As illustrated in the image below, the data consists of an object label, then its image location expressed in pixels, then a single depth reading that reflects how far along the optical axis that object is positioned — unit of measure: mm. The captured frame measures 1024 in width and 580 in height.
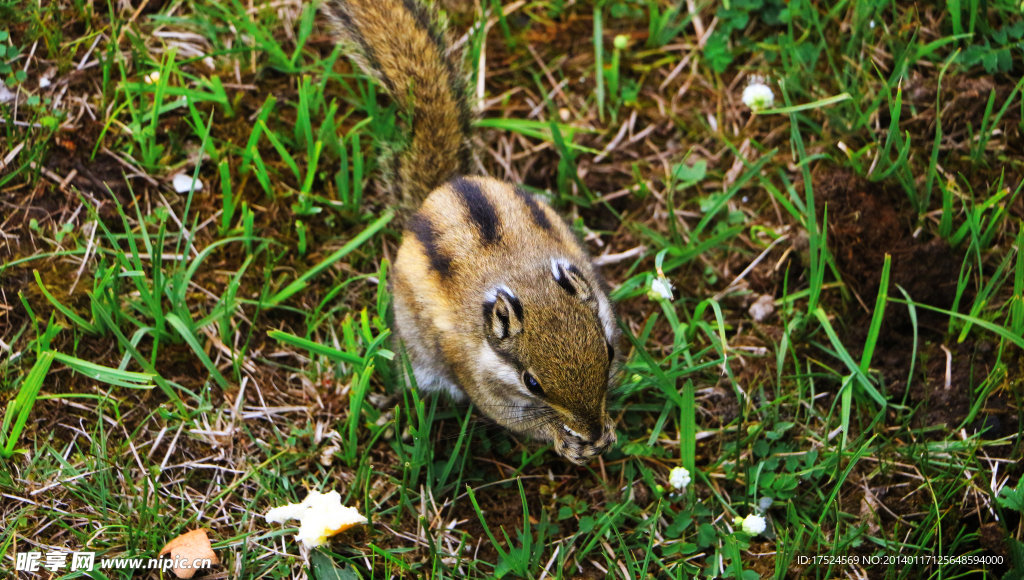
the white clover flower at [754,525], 6371
